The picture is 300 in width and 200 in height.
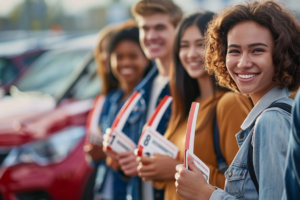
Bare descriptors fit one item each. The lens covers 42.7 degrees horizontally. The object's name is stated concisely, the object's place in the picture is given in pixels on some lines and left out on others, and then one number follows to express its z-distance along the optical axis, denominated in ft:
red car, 11.98
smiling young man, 9.91
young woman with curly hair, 4.53
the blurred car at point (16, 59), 20.03
